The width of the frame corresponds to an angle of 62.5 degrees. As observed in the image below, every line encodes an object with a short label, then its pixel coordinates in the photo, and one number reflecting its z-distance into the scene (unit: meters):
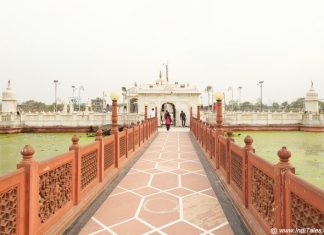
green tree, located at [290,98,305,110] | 94.65
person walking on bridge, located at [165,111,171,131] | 24.73
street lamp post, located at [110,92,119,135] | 8.09
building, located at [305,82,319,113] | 30.52
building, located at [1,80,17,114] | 29.82
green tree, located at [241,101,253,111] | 104.22
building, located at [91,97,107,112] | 72.19
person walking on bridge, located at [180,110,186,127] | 31.08
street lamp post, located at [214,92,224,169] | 7.57
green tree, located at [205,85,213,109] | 67.12
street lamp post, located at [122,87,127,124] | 48.40
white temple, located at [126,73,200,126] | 32.44
